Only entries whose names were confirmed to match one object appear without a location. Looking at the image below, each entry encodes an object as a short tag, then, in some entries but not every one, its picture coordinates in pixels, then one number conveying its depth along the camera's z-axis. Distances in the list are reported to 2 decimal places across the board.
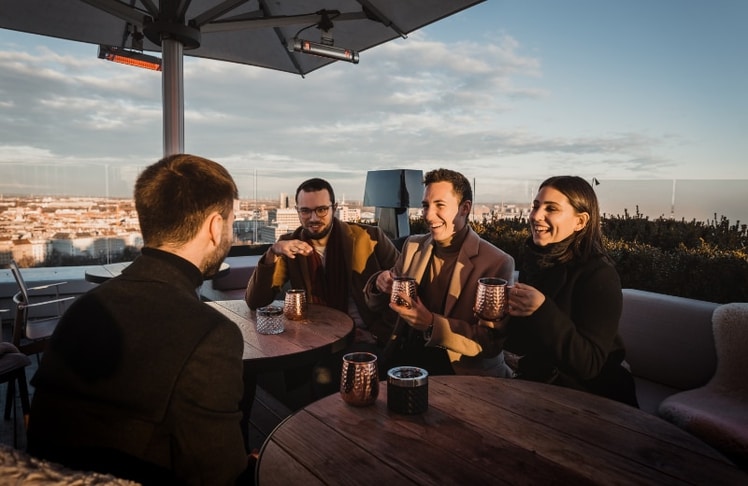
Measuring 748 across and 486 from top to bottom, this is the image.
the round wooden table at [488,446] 1.03
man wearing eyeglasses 3.06
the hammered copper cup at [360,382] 1.35
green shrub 3.05
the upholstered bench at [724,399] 2.05
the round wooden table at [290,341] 1.89
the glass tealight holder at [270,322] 2.20
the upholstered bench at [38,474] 0.55
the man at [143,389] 0.91
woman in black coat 1.78
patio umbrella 3.88
